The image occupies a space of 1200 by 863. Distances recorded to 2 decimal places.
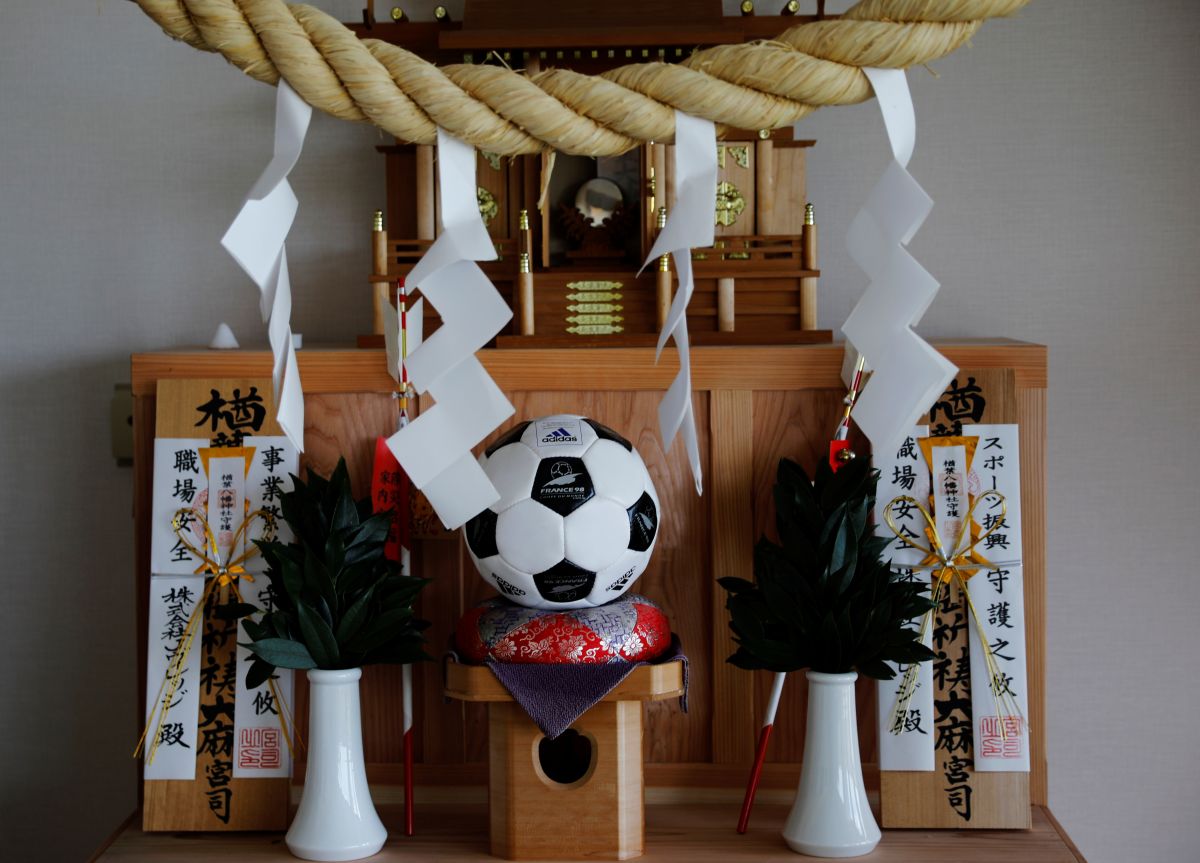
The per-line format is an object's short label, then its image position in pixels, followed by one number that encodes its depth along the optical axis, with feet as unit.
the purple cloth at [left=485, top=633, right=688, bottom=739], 4.10
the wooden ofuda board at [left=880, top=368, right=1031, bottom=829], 4.59
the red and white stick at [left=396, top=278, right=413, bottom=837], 4.66
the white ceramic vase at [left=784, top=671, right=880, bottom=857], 4.30
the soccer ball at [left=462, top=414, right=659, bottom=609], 4.08
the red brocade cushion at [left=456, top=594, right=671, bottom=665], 4.17
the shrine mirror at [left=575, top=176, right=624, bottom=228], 5.28
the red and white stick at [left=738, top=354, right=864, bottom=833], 4.66
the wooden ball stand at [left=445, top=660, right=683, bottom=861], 4.26
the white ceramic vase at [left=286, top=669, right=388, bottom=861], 4.31
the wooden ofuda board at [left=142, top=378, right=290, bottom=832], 4.67
